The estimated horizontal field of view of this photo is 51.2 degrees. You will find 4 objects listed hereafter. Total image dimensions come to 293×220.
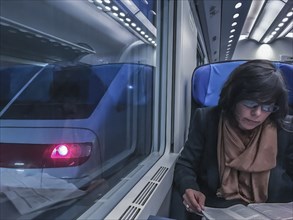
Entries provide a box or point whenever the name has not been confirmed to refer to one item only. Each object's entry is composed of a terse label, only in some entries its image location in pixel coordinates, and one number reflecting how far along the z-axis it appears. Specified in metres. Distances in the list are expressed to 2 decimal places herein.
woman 1.23
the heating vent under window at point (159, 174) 1.34
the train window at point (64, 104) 0.81
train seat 1.73
